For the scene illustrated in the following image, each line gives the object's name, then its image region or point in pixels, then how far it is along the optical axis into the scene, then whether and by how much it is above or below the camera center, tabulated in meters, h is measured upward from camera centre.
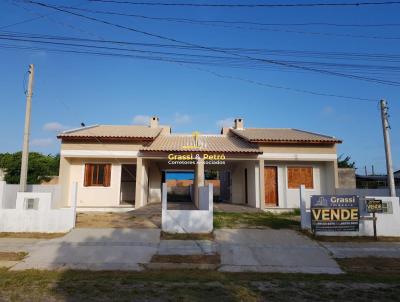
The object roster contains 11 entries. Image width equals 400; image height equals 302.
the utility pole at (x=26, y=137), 12.51 +2.10
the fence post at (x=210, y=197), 11.31 -0.06
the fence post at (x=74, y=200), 11.80 -0.19
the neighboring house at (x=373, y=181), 28.55 +1.38
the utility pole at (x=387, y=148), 12.47 +1.79
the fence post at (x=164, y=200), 11.42 -0.15
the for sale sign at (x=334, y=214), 11.34 -0.56
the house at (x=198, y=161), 17.34 +1.84
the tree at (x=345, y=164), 38.46 +3.72
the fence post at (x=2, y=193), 11.89 +0.03
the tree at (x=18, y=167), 22.22 +1.80
